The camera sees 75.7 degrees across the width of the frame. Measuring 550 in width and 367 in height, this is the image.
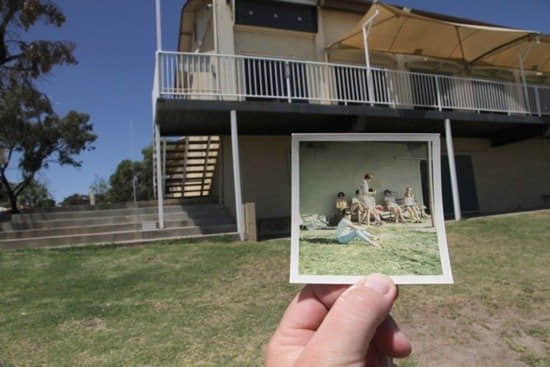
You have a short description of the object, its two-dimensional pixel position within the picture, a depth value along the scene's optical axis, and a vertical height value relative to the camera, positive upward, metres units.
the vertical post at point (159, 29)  7.08 +3.70
